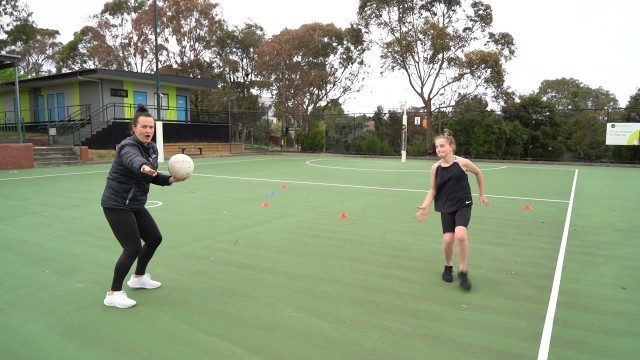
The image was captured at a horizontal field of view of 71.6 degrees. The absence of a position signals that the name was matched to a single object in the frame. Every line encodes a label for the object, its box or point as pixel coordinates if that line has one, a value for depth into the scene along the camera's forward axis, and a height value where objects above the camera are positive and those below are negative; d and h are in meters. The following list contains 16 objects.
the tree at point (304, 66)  34.19 +5.67
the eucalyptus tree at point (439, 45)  25.64 +5.51
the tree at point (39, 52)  44.94 +8.63
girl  4.33 -0.61
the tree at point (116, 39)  36.69 +8.11
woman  3.66 -0.47
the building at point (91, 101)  23.59 +2.24
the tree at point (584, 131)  22.59 +0.35
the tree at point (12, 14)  34.81 +9.67
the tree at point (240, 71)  36.44 +5.52
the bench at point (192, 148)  25.88 -0.67
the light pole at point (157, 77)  19.55 +2.75
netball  3.90 -0.28
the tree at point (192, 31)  34.16 +8.26
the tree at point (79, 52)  40.12 +7.73
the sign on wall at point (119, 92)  25.98 +2.60
